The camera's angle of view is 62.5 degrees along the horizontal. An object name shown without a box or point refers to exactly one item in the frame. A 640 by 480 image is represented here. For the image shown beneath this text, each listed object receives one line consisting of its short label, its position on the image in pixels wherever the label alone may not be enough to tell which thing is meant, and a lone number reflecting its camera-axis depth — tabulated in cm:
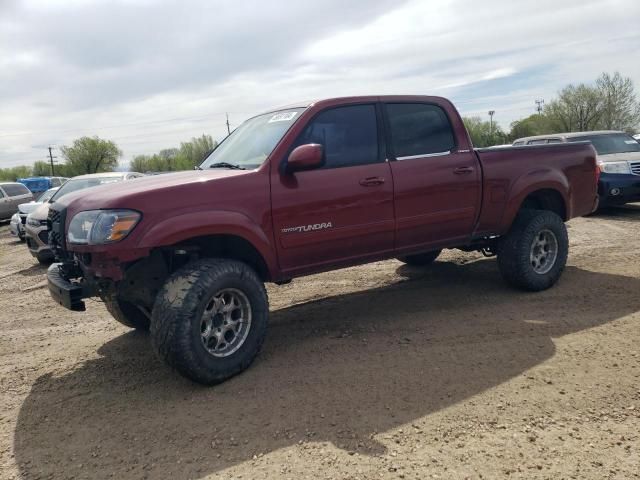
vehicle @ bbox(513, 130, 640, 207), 1122
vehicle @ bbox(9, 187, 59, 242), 1299
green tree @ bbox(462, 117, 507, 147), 5717
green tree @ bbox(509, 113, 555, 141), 5697
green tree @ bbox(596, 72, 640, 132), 5091
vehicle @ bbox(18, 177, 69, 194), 3502
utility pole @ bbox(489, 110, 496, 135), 7481
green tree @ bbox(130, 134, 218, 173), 8312
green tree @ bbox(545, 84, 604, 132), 5231
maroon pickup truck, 364
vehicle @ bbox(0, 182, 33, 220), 1906
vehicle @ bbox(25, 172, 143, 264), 883
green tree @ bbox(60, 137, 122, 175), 7494
